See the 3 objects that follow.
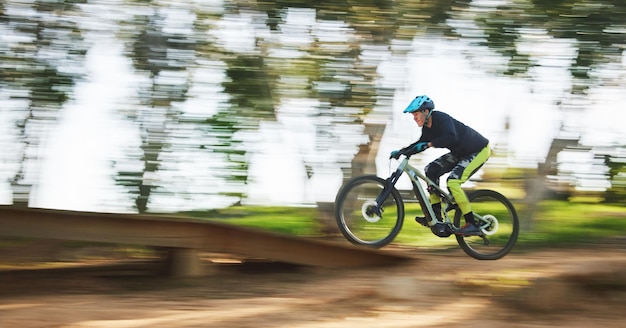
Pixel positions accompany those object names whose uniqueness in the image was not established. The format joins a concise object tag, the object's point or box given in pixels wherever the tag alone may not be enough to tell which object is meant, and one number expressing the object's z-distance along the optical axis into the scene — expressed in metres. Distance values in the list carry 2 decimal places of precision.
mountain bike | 7.39
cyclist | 7.24
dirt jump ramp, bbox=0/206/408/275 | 6.80
